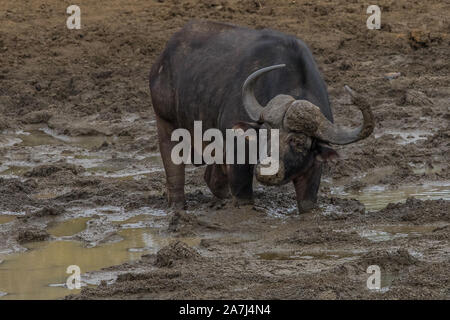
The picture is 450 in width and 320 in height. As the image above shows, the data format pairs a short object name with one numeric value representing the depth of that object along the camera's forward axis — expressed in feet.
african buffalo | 52.85
